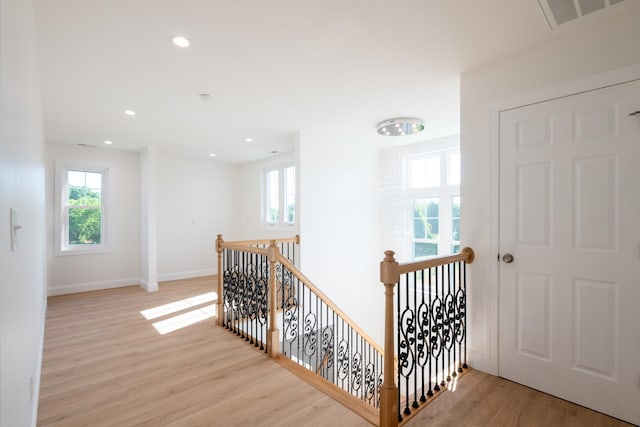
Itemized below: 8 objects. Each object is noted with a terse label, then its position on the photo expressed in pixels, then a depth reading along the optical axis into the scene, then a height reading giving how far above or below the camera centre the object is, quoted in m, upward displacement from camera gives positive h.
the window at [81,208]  5.20 +0.07
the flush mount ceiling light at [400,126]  3.88 +1.11
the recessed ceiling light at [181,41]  2.17 +1.24
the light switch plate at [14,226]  1.08 -0.05
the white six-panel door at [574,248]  1.93 -0.27
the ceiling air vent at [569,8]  1.82 +1.25
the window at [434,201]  4.76 +0.17
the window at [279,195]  6.06 +0.33
